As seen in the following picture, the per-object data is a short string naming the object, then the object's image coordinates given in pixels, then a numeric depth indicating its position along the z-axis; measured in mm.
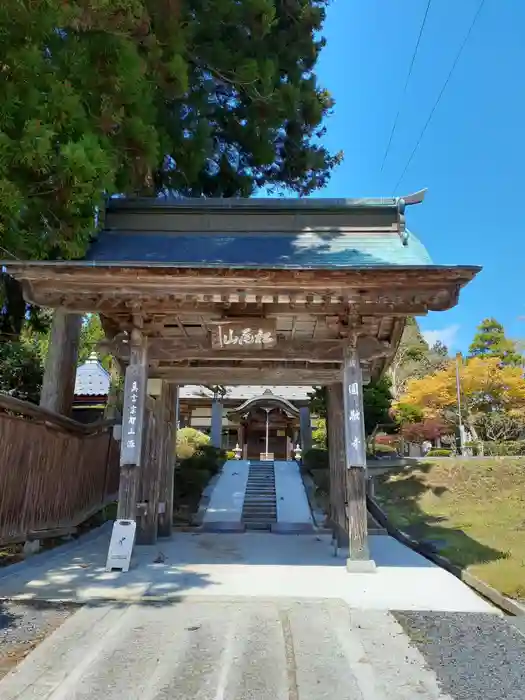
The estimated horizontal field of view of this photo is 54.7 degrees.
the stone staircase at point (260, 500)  13475
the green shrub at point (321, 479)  17125
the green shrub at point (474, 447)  25458
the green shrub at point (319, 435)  26641
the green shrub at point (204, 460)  18602
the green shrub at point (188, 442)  20469
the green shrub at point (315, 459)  19717
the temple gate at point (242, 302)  6742
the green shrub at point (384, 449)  26152
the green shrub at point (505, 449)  23828
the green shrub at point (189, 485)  15615
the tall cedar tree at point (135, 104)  5723
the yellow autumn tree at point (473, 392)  29156
